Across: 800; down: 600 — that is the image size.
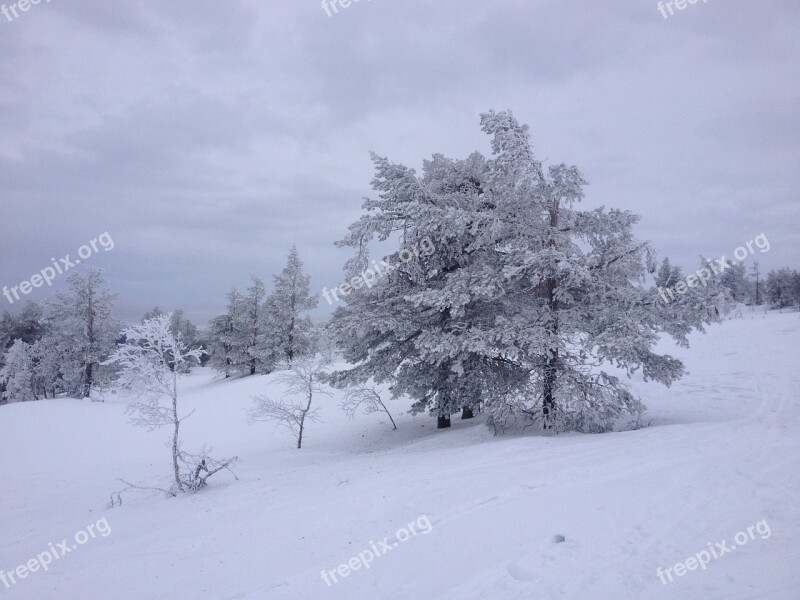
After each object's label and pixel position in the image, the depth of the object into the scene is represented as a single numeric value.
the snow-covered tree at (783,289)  67.75
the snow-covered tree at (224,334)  39.61
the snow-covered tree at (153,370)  9.74
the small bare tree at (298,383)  14.79
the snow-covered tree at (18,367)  34.75
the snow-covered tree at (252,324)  36.88
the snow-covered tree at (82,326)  29.95
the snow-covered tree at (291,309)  33.38
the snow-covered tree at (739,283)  64.24
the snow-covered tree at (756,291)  77.44
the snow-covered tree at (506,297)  9.52
